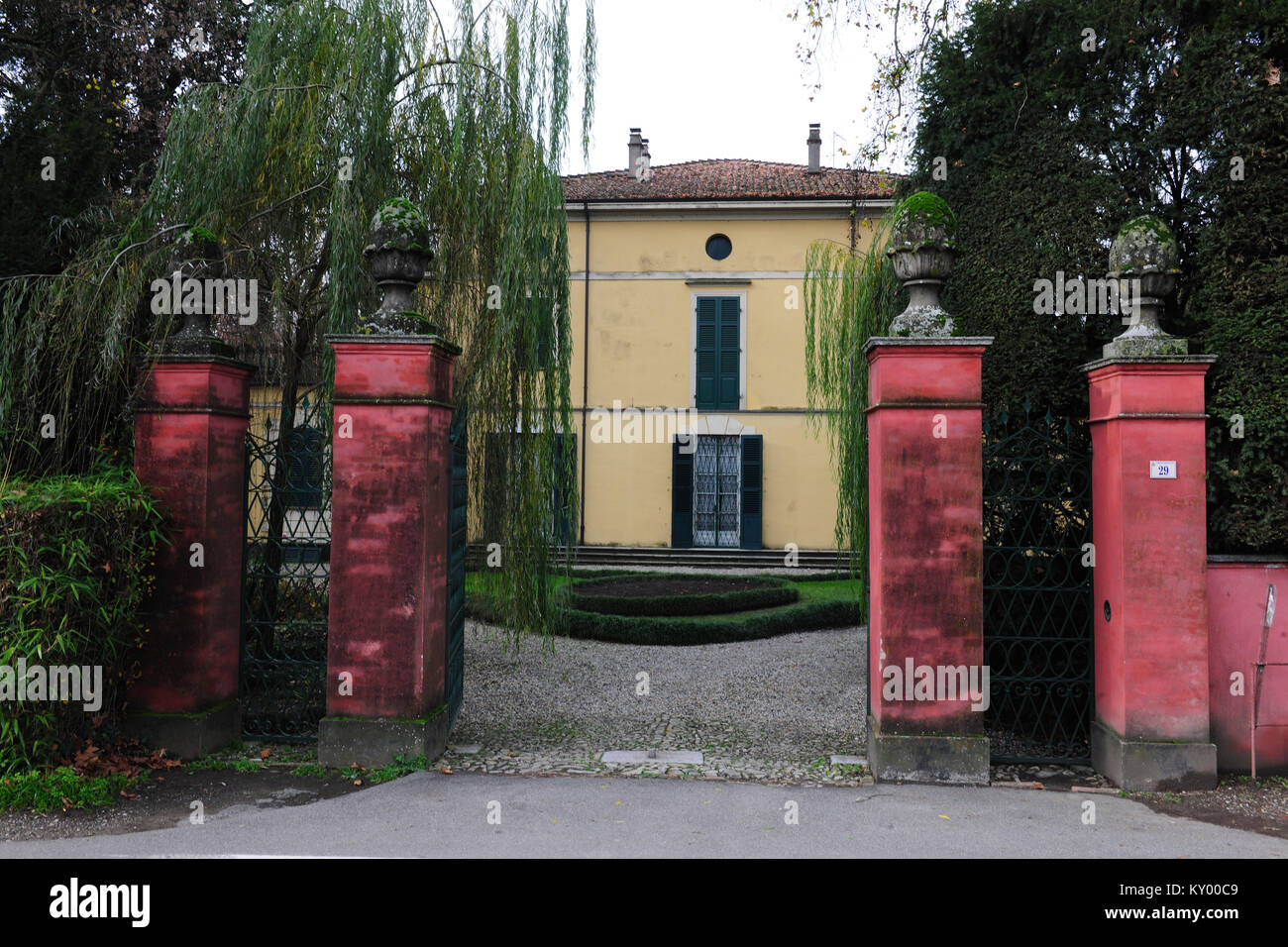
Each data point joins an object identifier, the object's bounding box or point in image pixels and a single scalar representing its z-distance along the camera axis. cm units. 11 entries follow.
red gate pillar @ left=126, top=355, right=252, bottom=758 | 518
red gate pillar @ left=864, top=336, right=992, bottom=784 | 493
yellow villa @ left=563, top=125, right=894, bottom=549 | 1827
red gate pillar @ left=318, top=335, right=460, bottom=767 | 505
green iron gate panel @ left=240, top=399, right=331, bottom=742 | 554
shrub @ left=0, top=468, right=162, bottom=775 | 427
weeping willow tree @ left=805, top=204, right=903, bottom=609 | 748
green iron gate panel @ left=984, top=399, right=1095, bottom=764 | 529
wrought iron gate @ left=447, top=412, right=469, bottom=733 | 576
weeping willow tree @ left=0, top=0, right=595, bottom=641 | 586
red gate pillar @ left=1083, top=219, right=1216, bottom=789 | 479
